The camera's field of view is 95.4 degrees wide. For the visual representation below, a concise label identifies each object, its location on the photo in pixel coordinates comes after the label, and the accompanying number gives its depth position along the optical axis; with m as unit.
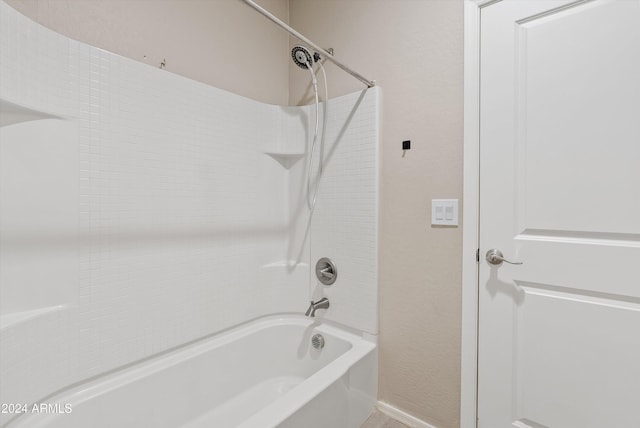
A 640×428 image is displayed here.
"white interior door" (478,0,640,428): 1.01
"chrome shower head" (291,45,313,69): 1.48
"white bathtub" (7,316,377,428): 1.08
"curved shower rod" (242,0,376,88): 0.95
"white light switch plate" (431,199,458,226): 1.34
